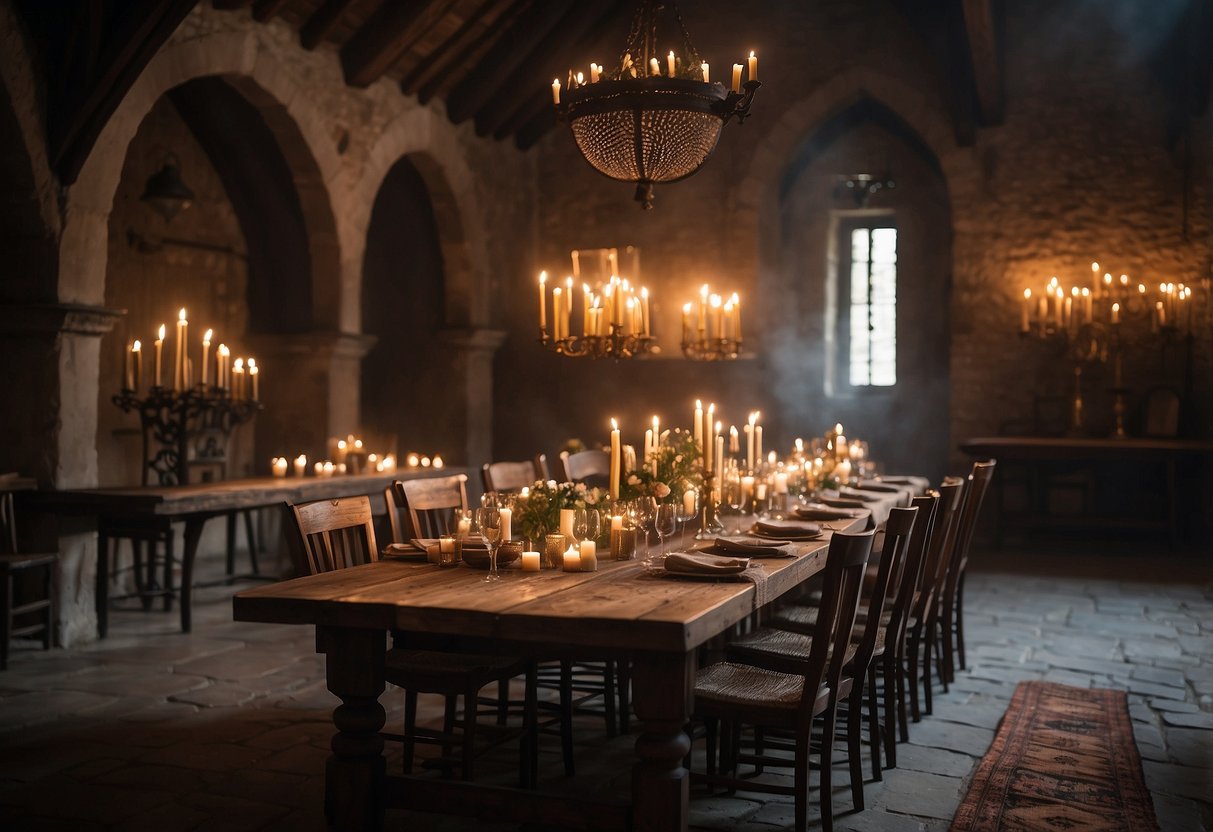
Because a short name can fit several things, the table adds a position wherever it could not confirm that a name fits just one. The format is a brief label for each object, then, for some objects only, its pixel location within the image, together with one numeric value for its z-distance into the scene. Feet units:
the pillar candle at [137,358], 20.35
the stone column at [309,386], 26.71
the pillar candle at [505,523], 10.79
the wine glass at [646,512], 11.38
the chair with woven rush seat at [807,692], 9.90
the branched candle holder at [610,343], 17.66
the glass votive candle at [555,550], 11.25
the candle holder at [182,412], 21.03
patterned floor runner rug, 11.02
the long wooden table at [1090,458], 28.07
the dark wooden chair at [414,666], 10.87
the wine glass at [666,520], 11.37
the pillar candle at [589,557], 10.96
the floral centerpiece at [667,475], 13.15
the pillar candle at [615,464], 12.87
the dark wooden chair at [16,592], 17.03
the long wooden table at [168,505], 18.31
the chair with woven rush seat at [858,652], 11.09
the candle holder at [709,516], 13.93
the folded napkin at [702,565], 10.45
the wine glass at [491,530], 10.68
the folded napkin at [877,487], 19.99
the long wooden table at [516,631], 8.83
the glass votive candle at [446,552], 11.41
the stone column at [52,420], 18.74
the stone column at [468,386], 32.81
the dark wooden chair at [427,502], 13.25
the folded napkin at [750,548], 11.89
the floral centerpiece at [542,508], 11.69
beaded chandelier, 13.84
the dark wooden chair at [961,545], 16.10
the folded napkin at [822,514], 15.52
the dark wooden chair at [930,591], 13.97
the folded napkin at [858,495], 18.42
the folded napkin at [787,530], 13.37
